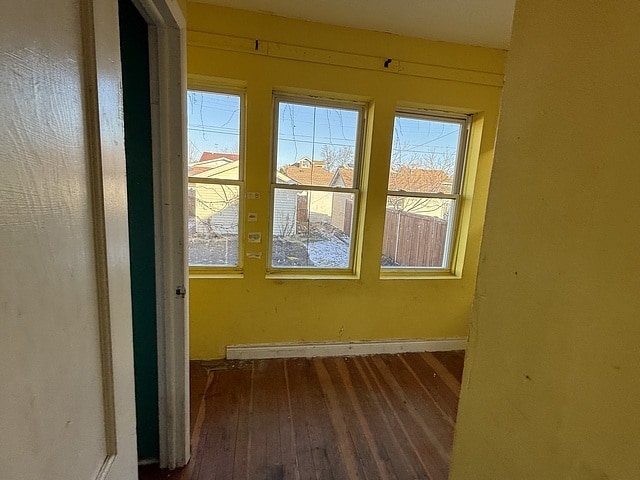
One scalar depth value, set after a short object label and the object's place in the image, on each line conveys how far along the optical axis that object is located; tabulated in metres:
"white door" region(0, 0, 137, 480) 0.33
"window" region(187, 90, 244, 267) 2.25
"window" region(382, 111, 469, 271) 2.59
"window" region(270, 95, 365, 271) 2.40
